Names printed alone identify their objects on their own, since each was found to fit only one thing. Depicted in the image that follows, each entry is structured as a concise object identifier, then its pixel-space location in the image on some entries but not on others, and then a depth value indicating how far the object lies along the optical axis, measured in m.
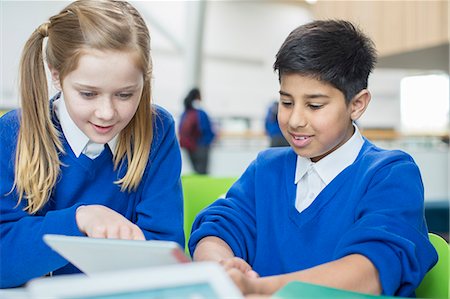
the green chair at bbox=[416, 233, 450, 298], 1.00
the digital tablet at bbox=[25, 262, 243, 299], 0.47
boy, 0.94
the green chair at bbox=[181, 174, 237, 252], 1.72
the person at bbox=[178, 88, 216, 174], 6.27
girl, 0.97
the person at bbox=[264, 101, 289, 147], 5.92
